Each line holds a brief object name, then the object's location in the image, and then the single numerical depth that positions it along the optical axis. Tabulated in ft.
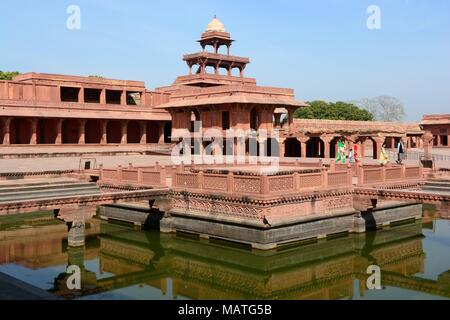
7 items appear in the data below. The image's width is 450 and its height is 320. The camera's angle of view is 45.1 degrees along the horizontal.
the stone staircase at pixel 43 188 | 68.95
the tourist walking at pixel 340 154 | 81.82
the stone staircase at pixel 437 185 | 70.04
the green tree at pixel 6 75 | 186.15
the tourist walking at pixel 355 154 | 81.87
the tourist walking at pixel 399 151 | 82.66
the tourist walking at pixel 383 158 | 72.24
